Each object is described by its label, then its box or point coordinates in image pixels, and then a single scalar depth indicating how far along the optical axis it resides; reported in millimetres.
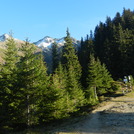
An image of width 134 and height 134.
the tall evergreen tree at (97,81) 35938
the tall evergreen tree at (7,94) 17461
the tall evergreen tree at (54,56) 58112
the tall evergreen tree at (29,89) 16891
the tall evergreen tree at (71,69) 27759
